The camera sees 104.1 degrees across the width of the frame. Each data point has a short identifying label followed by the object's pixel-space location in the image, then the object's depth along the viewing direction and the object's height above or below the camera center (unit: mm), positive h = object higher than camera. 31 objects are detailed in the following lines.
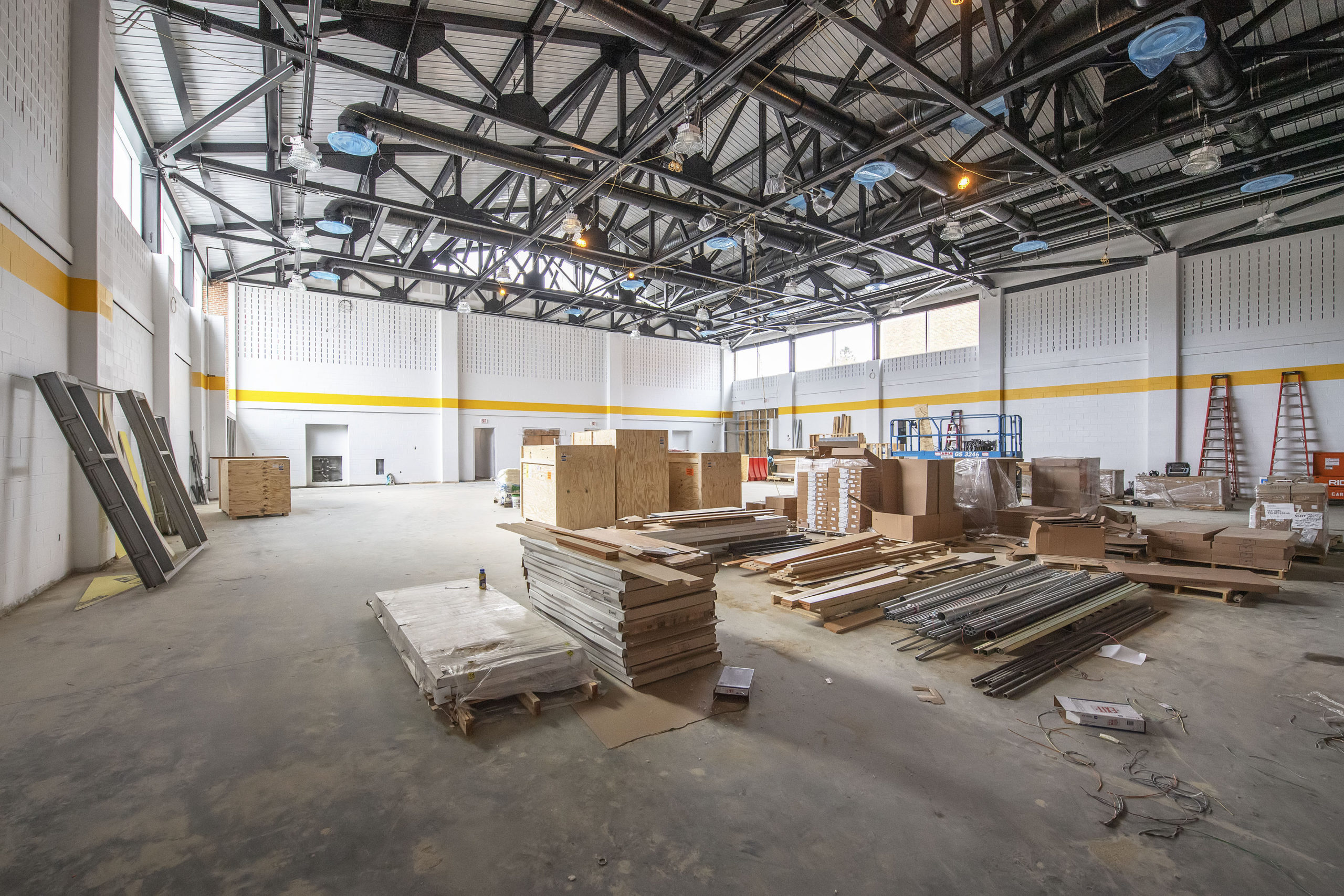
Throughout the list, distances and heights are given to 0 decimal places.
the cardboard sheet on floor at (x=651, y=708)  2623 -1415
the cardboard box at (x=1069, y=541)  5812 -1071
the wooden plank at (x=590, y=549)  3344 -686
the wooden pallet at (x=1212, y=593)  4809 -1408
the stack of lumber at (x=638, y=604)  3139 -1003
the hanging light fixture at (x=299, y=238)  10961 +4523
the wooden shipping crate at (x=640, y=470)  7223 -313
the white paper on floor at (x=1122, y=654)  3527 -1428
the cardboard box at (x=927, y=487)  7418 -579
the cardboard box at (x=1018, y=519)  7711 -1096
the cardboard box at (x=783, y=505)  8727 -982
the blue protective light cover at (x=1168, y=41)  4914 +4020
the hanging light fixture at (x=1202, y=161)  6797 +3738
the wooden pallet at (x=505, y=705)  2586 -1374
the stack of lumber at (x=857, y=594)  4234 -1299
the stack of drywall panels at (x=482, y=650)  2725 -1142
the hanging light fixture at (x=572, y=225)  9211 +3953
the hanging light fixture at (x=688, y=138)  6262 +3792
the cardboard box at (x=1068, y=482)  8344 -597
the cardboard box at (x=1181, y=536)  5707 -1003
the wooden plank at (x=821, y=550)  5527 -1131
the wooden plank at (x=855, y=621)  4062 -1397
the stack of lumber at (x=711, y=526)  6129 -973
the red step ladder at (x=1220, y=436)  11898 +210
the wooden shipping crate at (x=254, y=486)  9906 -713
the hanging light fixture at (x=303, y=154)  7215 +4192
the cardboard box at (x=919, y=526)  7109 -1120
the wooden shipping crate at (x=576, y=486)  6773 -505
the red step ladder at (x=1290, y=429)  11219 +343
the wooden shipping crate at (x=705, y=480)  7727 -494
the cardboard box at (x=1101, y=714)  2598 -1359
